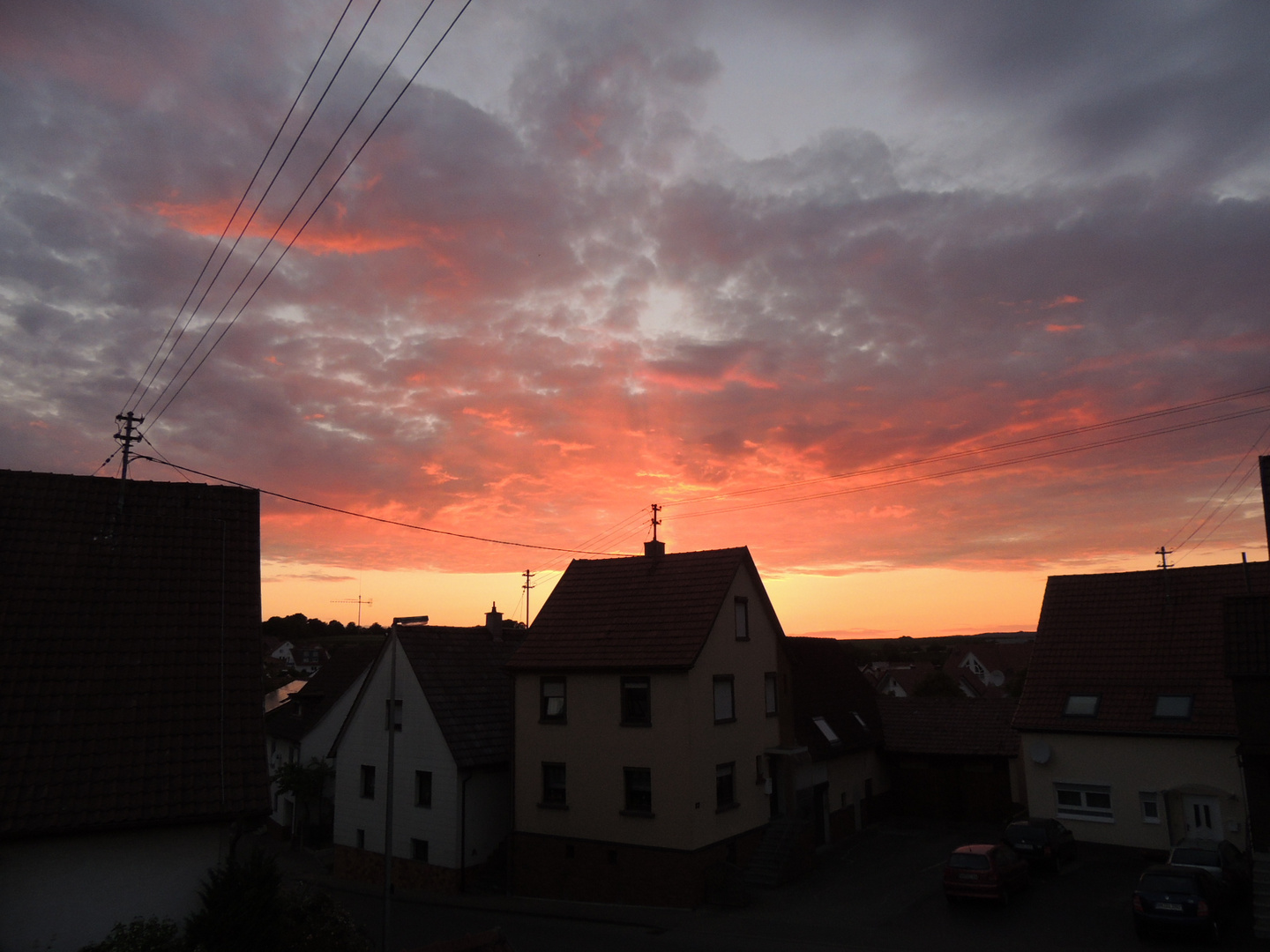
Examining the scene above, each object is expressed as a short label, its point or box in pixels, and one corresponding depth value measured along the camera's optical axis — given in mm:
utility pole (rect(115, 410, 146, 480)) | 26688
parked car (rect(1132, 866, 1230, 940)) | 19875
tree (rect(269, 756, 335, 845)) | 37625
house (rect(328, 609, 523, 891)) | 29938
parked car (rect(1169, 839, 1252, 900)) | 22500
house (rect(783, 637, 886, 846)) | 33219
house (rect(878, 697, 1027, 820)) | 36781
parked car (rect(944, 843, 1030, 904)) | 23609
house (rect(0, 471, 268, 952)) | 13297
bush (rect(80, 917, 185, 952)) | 12719
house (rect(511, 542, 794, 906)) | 26500
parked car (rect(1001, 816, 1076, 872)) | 27156
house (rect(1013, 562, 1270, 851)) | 28625
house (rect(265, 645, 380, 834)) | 39625
